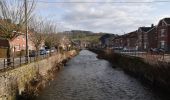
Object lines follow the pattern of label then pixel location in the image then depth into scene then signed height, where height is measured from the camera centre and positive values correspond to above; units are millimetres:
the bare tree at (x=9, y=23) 10220 +1840
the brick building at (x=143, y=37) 40568 +2923
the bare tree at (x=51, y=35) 27789 +2505
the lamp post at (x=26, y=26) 11057 +1808
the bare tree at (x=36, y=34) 22258 +2293
